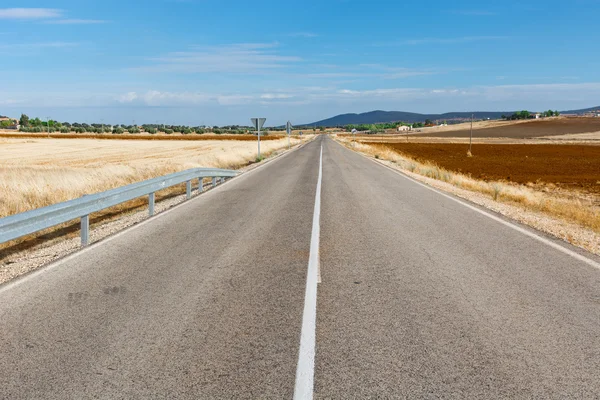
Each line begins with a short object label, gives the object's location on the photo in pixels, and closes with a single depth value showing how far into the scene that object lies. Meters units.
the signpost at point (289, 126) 67.61
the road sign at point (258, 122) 32.69
